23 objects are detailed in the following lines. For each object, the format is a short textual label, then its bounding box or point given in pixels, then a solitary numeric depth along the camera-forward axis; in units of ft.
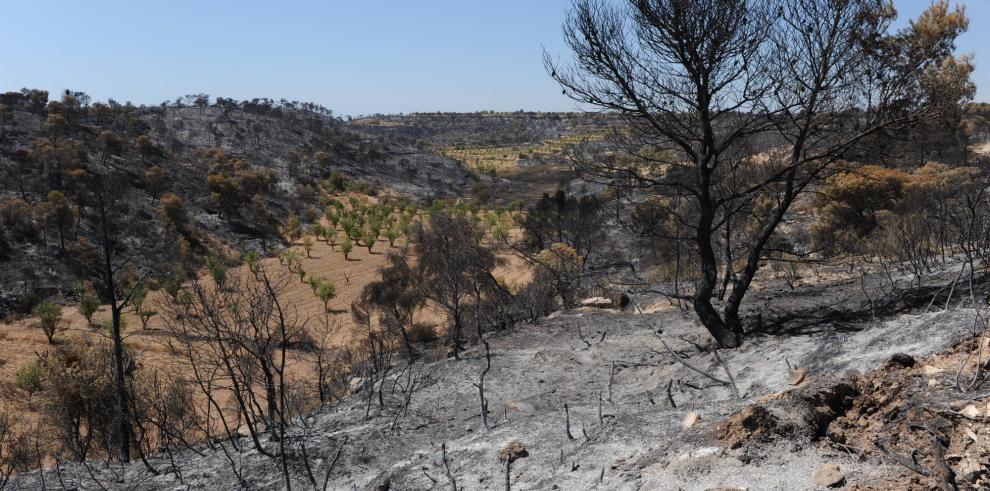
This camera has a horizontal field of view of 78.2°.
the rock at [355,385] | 41.46
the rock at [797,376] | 19.93
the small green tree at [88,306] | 86.89
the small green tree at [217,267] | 96.76
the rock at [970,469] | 11.36
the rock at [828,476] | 12.67
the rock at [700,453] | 15.49
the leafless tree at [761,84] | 23.91
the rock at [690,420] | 18.12
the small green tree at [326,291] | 92.99
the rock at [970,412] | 12.72
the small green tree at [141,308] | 86.09
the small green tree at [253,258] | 113.51
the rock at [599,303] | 49.41
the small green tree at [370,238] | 131.75
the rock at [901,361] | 16.76
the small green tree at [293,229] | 151.43
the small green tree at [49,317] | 78.48
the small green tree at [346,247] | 124.67
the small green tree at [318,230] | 145.44
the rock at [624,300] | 49.23
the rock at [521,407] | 26.94
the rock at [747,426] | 15.25
